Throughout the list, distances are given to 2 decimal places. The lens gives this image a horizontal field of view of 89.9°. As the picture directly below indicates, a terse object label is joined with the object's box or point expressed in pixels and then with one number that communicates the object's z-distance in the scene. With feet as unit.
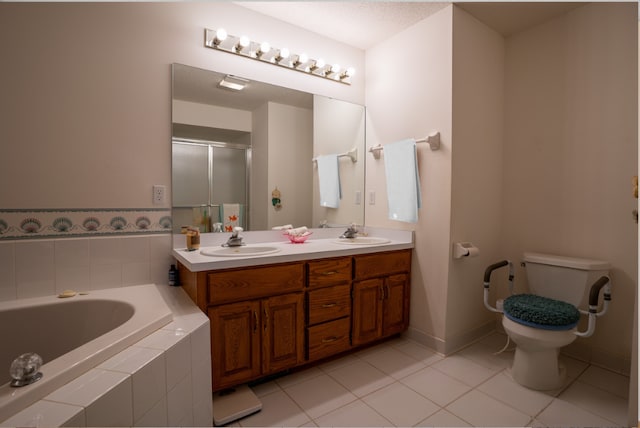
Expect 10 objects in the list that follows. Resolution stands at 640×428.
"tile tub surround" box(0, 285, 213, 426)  2.69
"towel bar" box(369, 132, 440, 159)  7.02
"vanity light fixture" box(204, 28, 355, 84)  6.56
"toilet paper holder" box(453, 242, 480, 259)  6.90
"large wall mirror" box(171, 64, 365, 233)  6.39
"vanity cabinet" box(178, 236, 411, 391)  5.16
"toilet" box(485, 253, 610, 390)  5.54
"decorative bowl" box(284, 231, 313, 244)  7.30
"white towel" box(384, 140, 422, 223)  7.41
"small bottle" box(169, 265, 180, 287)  6.05
